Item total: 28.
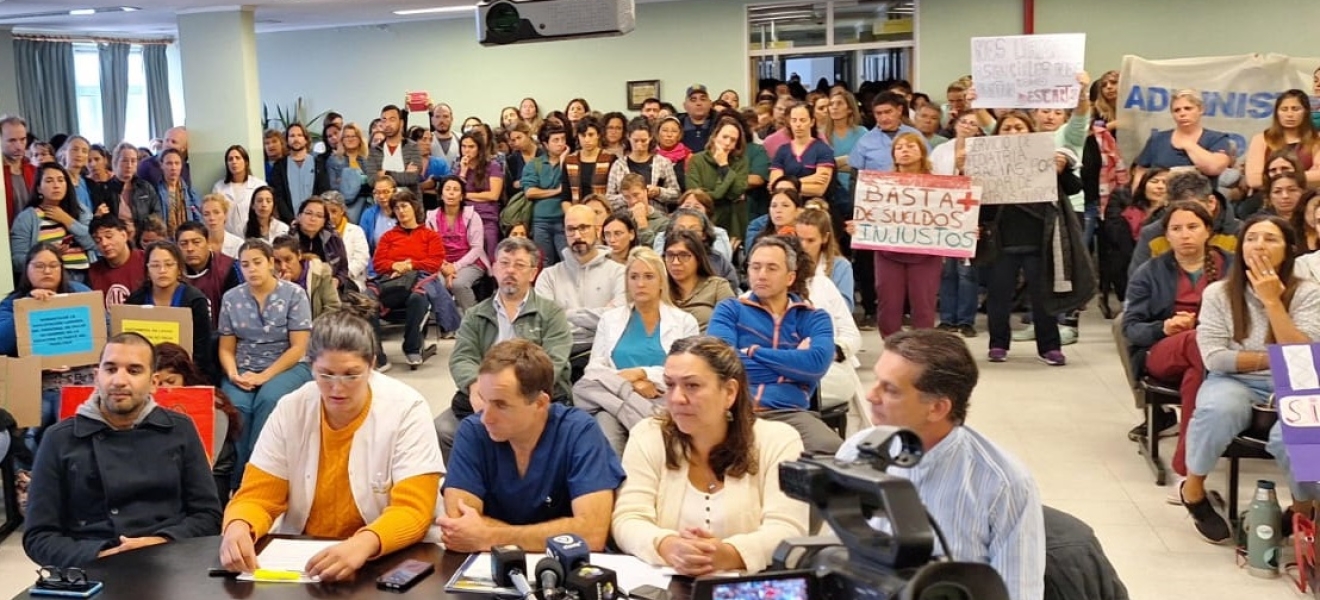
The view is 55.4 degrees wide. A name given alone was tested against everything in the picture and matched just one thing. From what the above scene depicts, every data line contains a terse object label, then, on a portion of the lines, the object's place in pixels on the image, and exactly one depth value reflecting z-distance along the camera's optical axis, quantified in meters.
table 2.65
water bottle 4.13
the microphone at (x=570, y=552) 2.53
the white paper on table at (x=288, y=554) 2.82
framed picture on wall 13.13
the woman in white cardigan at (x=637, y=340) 4.63
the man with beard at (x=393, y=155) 10.01
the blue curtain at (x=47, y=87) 13.48
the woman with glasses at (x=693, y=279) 5.25
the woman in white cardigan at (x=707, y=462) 3.06
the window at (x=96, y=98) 14.49
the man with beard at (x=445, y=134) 11.16
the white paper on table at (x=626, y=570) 2.69
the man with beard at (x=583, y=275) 5.83
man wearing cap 9.00
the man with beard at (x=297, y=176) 9.92
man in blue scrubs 3.12
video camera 1.57
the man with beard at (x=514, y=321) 5.05
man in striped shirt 2.34
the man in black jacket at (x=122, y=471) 3.41
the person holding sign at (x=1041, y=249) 7.00
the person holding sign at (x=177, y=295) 5.43
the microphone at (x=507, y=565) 2.60
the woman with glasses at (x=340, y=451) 3.22
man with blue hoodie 4.46
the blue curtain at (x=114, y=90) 14.68
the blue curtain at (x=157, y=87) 15.31
